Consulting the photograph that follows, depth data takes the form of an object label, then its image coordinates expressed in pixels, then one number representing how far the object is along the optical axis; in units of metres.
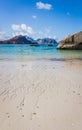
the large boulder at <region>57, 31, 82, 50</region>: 20.33
